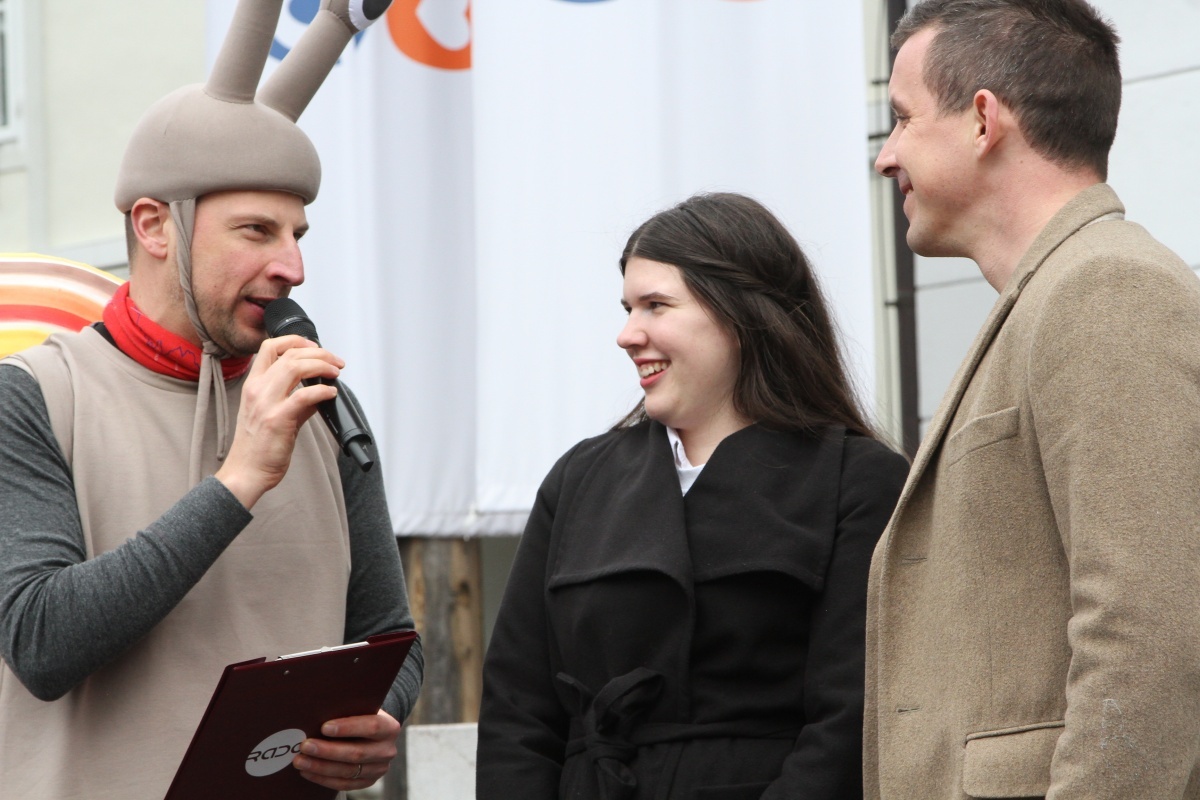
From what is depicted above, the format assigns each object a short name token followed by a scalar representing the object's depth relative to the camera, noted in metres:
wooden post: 8.97
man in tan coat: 2.97
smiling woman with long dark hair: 4.44
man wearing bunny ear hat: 4.03
